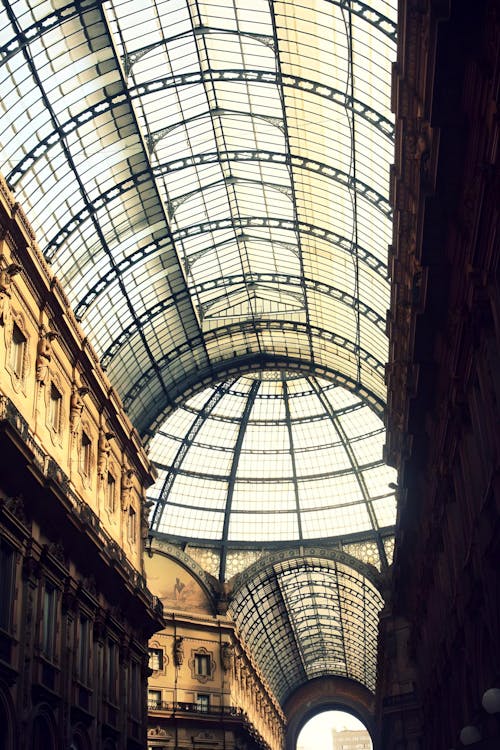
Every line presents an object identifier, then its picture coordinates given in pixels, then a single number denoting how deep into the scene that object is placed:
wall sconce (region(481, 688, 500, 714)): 18.59
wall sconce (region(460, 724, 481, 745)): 22.06
